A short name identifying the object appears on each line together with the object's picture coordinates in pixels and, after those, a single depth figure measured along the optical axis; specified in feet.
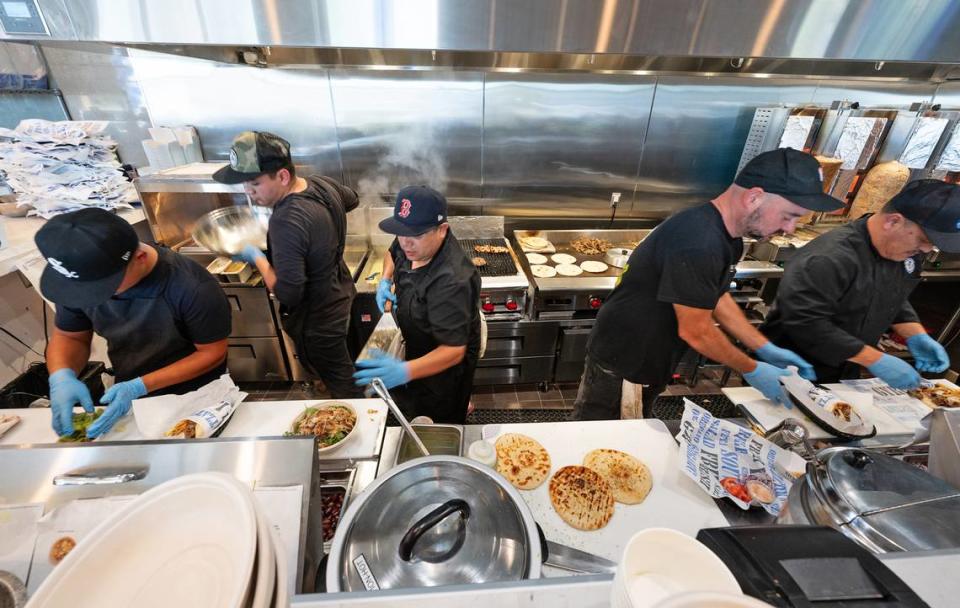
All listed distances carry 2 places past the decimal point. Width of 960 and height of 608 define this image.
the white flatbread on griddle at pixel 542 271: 11.31
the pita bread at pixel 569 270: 11.58
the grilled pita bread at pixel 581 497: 4.03
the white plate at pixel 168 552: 1.47
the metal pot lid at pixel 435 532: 2.41
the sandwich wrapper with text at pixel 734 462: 4.13
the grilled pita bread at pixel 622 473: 4.29
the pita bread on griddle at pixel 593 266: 11.91
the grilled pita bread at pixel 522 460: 4.44
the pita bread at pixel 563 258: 12.39
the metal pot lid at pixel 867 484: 3.16
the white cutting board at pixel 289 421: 4.82
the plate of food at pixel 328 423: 4.75
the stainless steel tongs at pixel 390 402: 3.91
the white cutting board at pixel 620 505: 3.95
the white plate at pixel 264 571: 1.34
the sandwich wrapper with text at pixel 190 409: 4.80
